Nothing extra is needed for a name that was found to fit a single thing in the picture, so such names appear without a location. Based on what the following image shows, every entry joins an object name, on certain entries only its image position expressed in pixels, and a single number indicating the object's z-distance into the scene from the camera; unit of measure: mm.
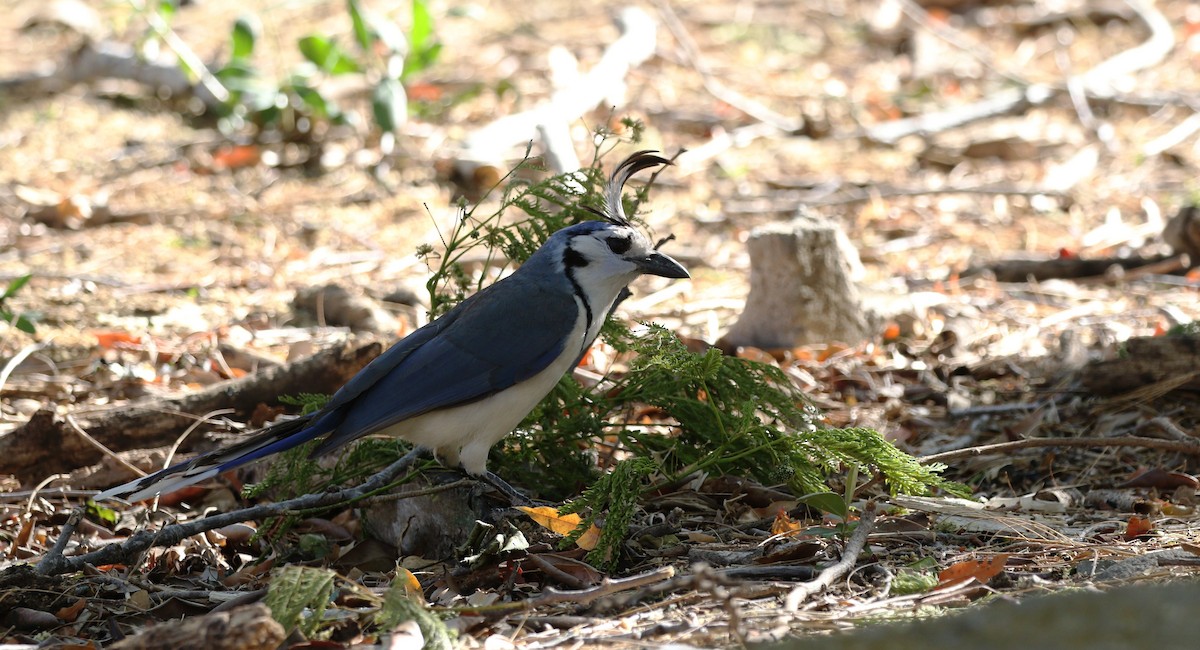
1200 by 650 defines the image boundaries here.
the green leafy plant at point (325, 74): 14625
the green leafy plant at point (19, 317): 8508
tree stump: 10180
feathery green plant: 6516
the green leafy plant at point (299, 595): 5305
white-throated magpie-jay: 7035
